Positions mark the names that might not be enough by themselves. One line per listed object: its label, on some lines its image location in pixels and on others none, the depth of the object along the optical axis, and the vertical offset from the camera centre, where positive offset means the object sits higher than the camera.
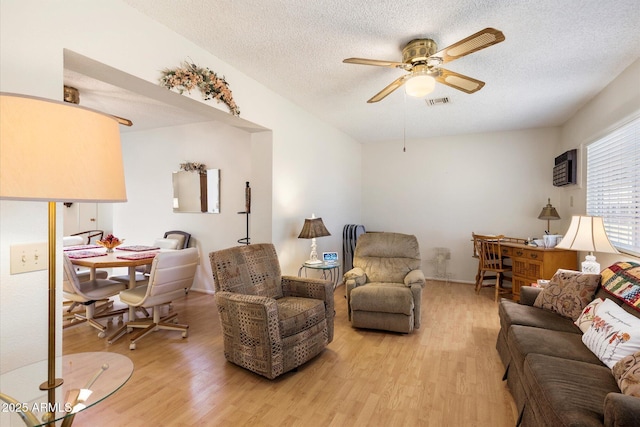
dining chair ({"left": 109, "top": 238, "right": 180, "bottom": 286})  4.24 -0.56
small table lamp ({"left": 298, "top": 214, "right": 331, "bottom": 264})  3.60 -0.26
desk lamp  4.46 -0.03
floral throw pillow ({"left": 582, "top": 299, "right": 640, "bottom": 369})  1.57 -0.67
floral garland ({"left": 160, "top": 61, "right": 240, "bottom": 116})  2.26 +1.01
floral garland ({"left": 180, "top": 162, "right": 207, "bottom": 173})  4.76 +0.64
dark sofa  1.19 -0.82
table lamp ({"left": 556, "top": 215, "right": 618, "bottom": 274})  2.36 -0.21
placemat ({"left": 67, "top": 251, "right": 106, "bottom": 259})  3.27 -0.53
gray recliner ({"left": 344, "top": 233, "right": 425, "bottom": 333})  3.08 -0.83
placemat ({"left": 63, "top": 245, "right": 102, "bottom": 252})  3.70 -0.52
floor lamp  0.90 +0.16
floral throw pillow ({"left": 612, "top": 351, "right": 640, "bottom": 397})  1.26 -0.73
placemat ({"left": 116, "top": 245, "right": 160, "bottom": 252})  3.76 -0.53
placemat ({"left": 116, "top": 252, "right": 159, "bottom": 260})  3.24 -0.54
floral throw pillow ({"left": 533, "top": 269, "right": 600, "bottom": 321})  2.28 -0.64
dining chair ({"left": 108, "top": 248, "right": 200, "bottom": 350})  2.89 -0.83
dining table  3.04 -0.54
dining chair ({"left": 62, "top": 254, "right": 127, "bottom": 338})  3.02 -0.91
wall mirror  4.70 +0.26
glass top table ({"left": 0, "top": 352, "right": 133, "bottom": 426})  1.03 -0.69
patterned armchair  2.23 -0.83
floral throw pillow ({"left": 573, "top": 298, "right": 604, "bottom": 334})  1.98 -0.70
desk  3.80 -0.66
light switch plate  1.43 -0.25
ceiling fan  2.10 +1.06
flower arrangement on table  3.63 -0.43
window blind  2.67 +0.28
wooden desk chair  4.38 -0.68
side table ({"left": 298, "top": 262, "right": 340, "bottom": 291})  3.51 -0.94
